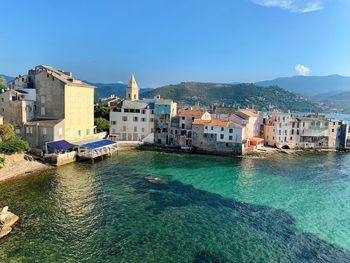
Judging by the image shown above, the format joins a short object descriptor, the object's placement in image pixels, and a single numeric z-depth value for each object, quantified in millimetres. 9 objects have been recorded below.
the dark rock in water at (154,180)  36519
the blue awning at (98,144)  47188
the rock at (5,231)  20884
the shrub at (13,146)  38688
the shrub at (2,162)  35969
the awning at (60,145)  43375
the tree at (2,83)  50231
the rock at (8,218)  22136
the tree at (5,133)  41188
